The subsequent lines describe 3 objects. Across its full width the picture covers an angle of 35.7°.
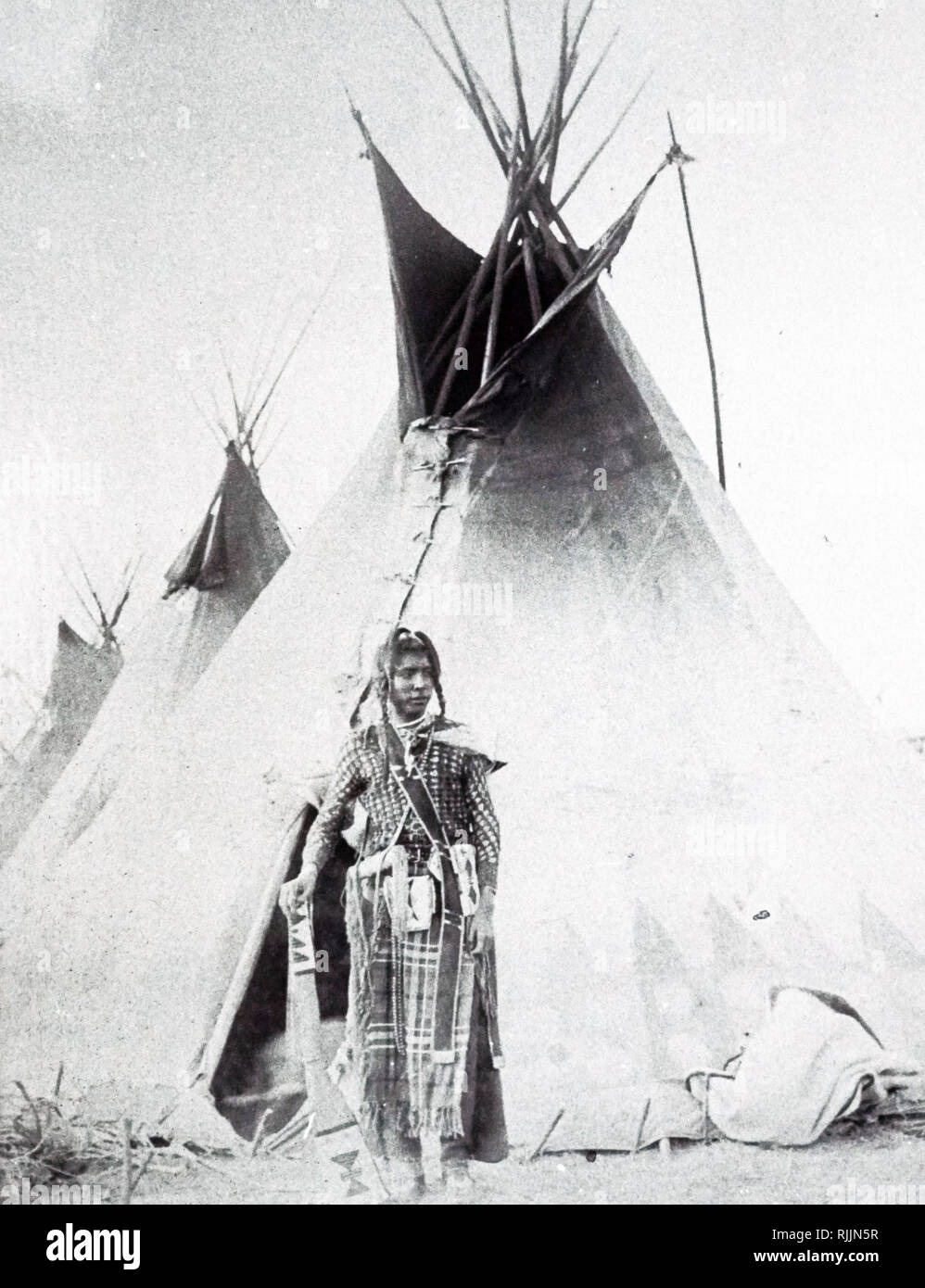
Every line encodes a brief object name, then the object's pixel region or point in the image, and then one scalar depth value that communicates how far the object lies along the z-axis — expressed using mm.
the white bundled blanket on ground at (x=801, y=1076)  4199
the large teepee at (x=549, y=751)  4301
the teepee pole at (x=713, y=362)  4664
